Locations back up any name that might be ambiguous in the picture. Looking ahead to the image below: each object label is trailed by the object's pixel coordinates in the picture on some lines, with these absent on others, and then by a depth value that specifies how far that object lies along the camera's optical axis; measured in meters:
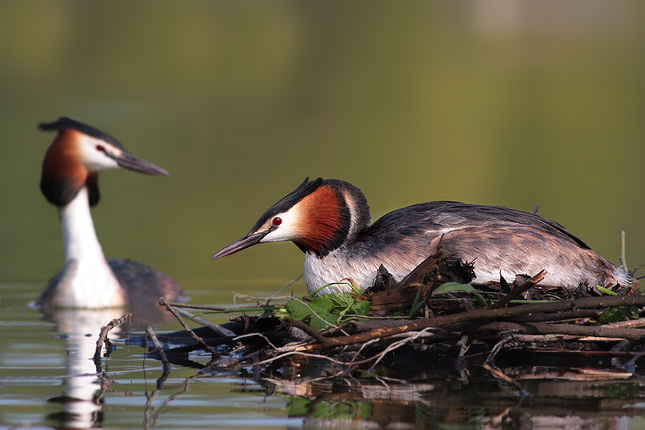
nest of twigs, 10.41
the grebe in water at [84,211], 19.53
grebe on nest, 12.64
